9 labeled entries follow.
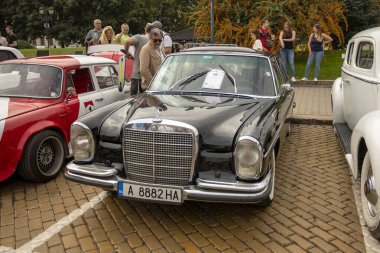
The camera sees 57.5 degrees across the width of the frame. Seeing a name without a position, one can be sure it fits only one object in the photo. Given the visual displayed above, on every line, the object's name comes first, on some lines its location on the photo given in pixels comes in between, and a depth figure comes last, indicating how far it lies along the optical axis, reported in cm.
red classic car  412
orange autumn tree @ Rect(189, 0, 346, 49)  1482
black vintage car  314
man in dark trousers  678
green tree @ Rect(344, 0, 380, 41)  2050
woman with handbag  1127
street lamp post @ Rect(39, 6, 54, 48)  3597
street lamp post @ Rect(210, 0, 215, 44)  1198
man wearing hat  860
